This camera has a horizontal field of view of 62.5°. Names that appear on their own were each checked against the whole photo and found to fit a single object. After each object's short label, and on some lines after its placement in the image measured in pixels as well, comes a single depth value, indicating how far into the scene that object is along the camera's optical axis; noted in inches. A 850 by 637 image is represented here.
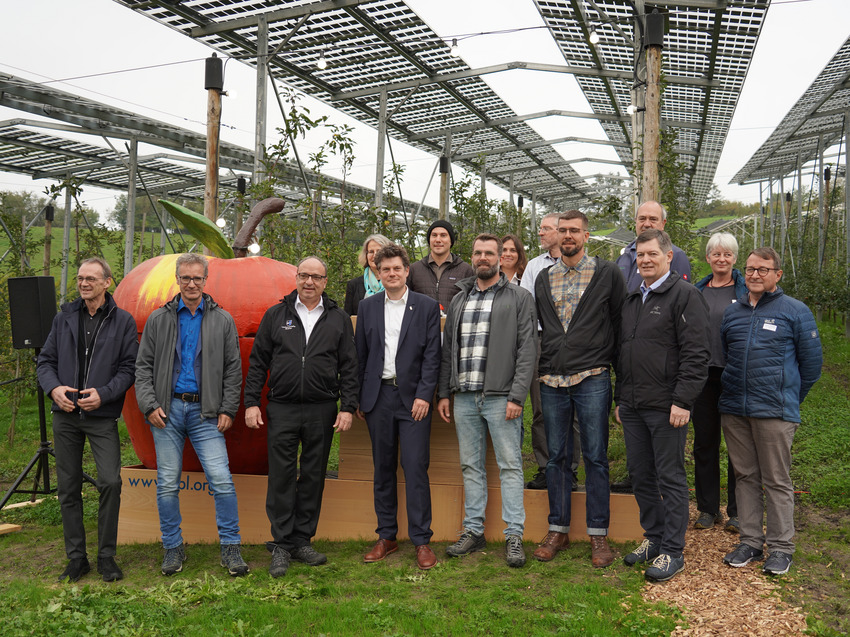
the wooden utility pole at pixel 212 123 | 333.4
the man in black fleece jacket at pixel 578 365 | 181.2
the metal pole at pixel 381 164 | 530.3
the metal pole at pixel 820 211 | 669.2
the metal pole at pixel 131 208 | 544.1
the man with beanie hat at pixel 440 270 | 212.1
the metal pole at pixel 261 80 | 391.9
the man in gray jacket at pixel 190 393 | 181.2
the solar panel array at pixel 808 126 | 509.0
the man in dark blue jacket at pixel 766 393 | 175.3
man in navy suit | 187.3
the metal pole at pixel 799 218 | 735.6
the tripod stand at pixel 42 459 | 224.2
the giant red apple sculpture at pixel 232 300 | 202.8
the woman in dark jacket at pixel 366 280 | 224.1
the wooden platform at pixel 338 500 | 205.8
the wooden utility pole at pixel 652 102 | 291.3
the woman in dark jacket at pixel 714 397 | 195.8
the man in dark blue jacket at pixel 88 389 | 183.0
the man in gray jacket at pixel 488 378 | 183.5
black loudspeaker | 225.1
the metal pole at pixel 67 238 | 606.2
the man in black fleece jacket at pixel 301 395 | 183.2
